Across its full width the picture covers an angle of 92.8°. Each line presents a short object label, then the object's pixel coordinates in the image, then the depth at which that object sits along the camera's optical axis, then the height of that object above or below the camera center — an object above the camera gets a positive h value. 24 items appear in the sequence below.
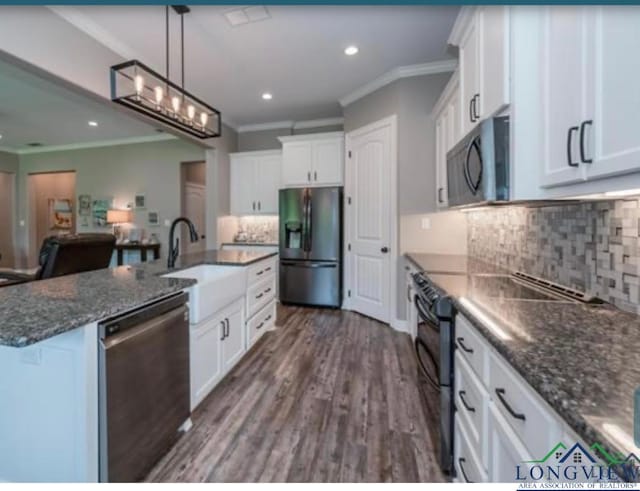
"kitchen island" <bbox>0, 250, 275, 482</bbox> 1.13 -0.59
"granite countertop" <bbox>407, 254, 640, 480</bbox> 0.56 -0.31
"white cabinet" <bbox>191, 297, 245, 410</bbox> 1.92 -0.79
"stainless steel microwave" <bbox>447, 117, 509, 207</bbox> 1.43 +0.38
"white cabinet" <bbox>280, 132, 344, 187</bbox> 4.39 +1.15
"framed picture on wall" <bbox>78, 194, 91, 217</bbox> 6.36 +0.68
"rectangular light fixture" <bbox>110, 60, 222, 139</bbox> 2.16 +1.06
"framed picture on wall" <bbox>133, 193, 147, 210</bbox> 6.04 +0.72
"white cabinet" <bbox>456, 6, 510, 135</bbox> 1.42 +0.96
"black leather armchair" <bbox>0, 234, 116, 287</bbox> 2.89 -0.19
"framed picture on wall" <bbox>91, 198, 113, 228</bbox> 6.25 +0.58
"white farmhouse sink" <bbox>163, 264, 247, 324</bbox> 1.83 -0.35
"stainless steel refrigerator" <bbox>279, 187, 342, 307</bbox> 4.27 -0.12
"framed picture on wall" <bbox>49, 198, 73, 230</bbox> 7.27 +0.54
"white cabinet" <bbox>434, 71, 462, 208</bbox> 2.39 +0.98
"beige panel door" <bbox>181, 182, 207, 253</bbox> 6.16 +0.58
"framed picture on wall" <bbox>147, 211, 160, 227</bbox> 5.98 +0.36
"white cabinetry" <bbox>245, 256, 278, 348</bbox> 2.79 -0.62
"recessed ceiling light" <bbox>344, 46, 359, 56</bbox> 2.98 +1.86
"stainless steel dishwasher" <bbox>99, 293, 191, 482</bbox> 1.20 -0.68
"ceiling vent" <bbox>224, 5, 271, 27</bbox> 2.42 +1.82
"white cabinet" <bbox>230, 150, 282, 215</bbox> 5.08 +0.95
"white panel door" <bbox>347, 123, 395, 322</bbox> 3.62 +0.22
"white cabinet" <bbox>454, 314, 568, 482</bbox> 0.73 -0.53
